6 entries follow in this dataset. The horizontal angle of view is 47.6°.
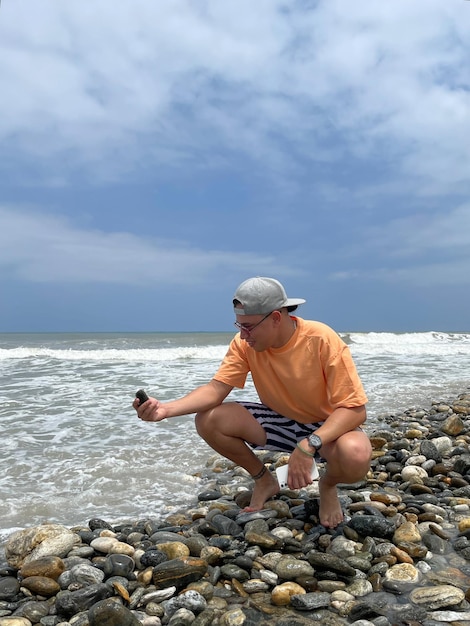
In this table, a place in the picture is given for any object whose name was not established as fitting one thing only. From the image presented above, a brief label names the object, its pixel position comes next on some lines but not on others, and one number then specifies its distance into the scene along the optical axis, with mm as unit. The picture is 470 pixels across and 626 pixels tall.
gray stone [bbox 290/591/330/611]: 2641
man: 3213
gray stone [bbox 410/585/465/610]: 2613
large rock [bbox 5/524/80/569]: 3343
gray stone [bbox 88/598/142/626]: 2463
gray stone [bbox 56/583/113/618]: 2713
